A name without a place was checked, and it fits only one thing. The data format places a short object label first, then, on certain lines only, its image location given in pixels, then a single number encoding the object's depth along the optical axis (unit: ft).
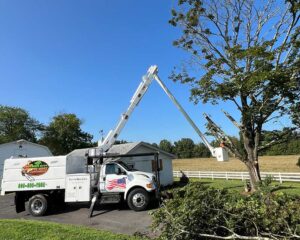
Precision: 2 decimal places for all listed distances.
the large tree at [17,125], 142.06
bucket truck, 32.37
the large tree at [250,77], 37.95
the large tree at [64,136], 137.74
